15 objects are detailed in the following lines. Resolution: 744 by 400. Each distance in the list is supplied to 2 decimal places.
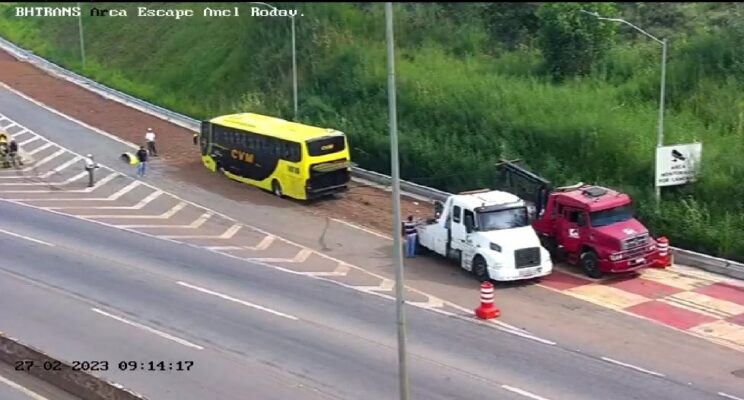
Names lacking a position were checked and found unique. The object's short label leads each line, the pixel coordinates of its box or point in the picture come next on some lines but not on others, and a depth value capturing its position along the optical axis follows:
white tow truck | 27.64
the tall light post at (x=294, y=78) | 46.05
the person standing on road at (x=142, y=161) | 41.69
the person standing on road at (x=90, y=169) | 40.62
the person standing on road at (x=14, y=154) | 44.66
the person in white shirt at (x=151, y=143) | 45.34
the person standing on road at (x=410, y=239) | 30.91
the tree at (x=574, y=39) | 44.88
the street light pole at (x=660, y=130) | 31.15
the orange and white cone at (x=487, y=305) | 24.83
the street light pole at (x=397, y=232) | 14.81
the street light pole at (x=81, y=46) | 67.96
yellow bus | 36.88
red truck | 28.09
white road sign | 31.73
